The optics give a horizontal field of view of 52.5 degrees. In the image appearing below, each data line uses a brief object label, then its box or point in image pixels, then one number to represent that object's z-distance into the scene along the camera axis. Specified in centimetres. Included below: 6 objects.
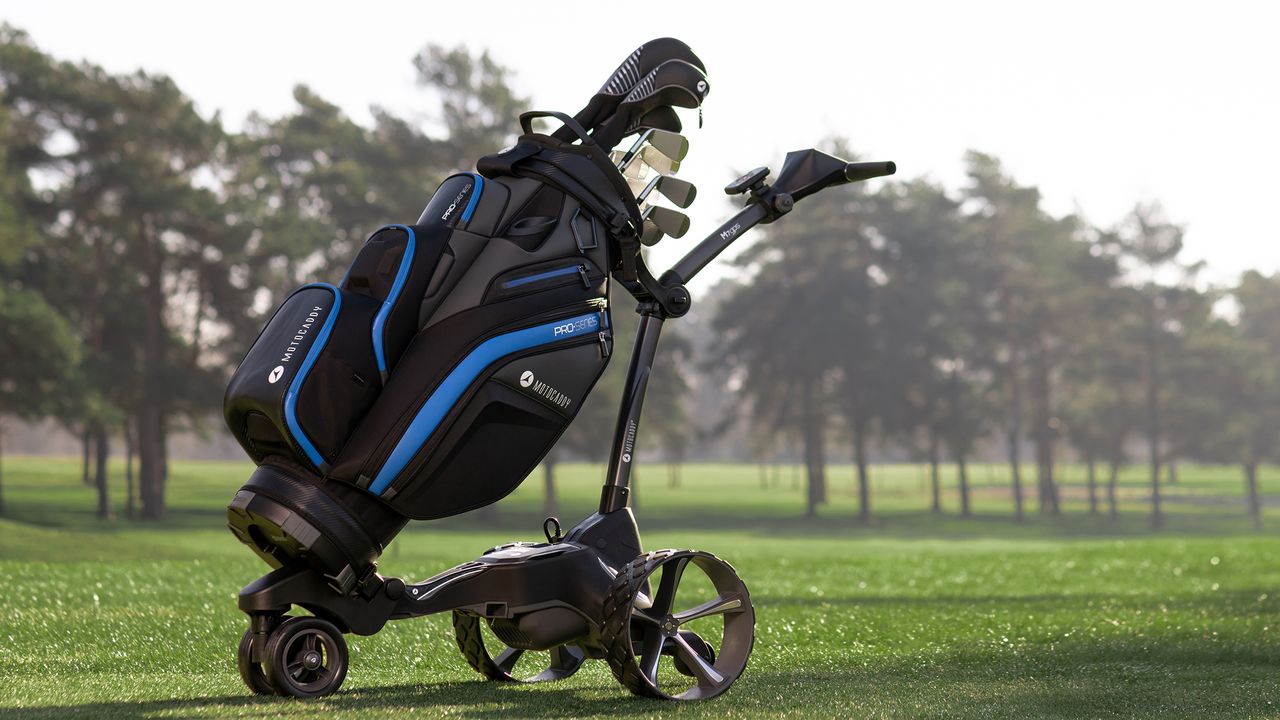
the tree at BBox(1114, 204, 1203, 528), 6462
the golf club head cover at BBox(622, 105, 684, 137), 584
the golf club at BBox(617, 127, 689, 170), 570
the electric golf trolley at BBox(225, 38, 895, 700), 462
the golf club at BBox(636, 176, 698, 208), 582
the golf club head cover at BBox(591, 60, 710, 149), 573
